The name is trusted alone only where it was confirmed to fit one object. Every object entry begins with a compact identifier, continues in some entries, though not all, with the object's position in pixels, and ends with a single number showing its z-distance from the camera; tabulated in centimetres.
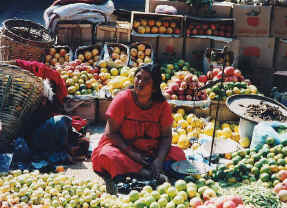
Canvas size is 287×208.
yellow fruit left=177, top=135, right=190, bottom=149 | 448
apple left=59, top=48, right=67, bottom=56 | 640
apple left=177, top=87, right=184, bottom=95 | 523
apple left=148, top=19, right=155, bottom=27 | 684
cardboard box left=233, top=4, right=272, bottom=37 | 688
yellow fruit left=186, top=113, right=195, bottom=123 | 490
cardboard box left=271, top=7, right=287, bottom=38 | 692
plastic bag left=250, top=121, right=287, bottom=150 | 395
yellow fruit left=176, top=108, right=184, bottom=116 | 514
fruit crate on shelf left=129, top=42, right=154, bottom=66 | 642
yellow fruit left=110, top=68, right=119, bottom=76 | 586
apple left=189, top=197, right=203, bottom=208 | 264
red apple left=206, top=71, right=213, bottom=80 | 588
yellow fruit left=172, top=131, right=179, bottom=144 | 459
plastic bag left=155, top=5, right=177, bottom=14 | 681
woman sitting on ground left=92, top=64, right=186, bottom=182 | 359
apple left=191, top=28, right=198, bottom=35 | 682
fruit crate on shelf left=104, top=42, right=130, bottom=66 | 622
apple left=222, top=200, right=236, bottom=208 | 239
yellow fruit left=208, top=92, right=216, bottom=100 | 530
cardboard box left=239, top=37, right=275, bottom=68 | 704
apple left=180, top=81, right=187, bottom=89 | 524
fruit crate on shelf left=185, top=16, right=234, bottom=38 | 684
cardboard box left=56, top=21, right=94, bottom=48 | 670
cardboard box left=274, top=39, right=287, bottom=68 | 707
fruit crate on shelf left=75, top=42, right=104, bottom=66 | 632
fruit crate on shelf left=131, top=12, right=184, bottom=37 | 677
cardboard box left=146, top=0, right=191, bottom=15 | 700
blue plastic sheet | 347
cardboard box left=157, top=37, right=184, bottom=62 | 690
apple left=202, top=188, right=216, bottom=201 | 281
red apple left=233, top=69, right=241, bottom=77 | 582
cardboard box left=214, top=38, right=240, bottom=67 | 684
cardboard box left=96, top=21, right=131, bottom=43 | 678
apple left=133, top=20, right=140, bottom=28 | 681
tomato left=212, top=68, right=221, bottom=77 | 589
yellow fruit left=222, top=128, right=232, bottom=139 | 467
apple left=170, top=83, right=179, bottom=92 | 523
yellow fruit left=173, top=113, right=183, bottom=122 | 496
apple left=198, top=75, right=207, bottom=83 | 584
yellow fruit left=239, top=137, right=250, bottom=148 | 449
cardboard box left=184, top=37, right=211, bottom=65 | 693
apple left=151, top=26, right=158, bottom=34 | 677
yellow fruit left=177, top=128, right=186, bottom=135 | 467
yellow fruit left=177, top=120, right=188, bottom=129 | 482
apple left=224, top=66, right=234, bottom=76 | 580
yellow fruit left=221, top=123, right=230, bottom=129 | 498
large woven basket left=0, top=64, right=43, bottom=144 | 381
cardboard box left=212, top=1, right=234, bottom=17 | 702
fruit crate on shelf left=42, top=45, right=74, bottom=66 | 628
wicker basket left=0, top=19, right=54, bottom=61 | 580
